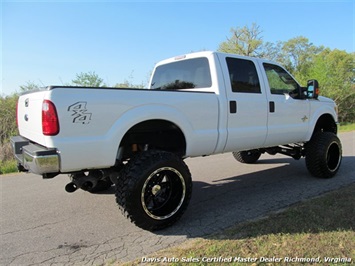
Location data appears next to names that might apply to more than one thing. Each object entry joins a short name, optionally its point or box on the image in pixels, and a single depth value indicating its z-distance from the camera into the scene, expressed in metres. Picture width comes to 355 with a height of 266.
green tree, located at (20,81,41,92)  14.37
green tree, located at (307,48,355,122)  23.89
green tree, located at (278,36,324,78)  46.78
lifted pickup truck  2.89
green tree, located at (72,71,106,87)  16.90
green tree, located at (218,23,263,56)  37.97
